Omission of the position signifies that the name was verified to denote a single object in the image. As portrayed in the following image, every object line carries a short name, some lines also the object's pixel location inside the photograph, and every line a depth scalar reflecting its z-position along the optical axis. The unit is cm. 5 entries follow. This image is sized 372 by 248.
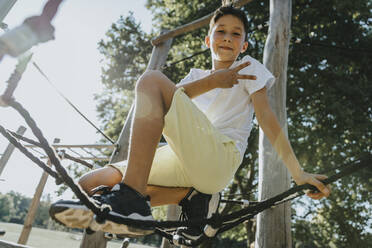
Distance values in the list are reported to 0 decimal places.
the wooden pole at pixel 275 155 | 236
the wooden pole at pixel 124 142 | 321
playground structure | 244
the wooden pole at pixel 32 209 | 649
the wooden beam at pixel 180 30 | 418
